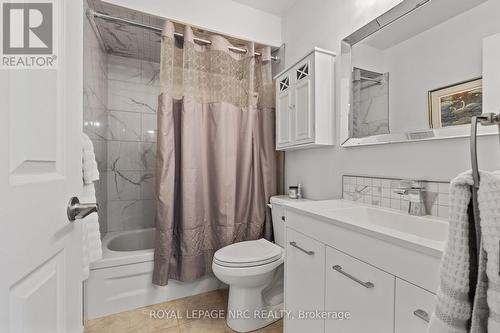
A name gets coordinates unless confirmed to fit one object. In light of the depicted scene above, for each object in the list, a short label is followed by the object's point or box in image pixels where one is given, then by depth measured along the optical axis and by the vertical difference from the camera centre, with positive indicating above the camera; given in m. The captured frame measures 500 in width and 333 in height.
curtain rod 1.62 +1.05
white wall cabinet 1.55 +0.46
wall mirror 0.94 +0.47
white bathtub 1.60 -0.88
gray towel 0.38 -0.19
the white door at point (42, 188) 0.42 -0.05
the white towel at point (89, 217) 1.22 -0.28
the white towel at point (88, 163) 1.23 +0.02
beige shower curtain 1.74 +0.11
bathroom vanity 0.68 -0.37
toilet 1.43 -0.73
